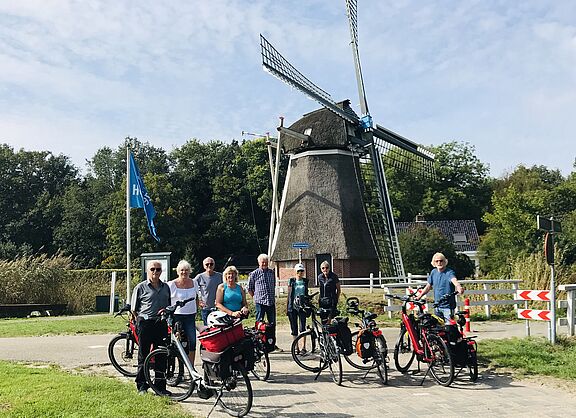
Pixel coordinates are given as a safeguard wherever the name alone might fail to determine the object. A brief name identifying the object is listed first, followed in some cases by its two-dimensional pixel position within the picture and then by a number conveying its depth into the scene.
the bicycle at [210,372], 6.87
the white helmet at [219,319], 6.97
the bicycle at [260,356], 8.51
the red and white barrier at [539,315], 11.23
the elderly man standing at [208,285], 9.31
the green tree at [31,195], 53.41
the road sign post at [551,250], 11.40
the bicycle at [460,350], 8.48
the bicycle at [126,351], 9.18
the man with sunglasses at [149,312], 7.63
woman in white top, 8.41
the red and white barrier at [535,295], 11.82
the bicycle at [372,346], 8.57
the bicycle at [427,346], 8.45
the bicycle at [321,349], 8.79
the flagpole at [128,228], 19.59
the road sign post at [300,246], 27.67
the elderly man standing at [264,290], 10.29
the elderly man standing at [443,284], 9.20
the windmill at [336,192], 29.50
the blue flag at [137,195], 20.19
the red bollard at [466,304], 14.64
